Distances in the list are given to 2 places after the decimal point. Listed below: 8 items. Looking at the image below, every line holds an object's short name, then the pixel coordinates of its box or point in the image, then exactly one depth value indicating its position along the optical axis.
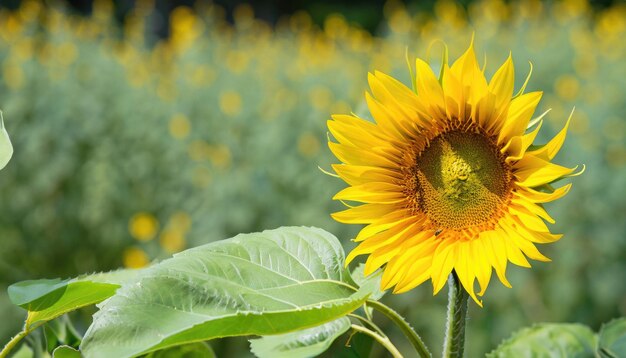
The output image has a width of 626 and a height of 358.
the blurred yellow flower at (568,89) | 4.75
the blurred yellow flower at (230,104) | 4.92
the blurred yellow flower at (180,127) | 4.84
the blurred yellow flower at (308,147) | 4.19
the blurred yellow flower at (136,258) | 3.64
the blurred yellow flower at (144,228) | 4.05
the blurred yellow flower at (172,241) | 3.71
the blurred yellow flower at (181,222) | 3.89
